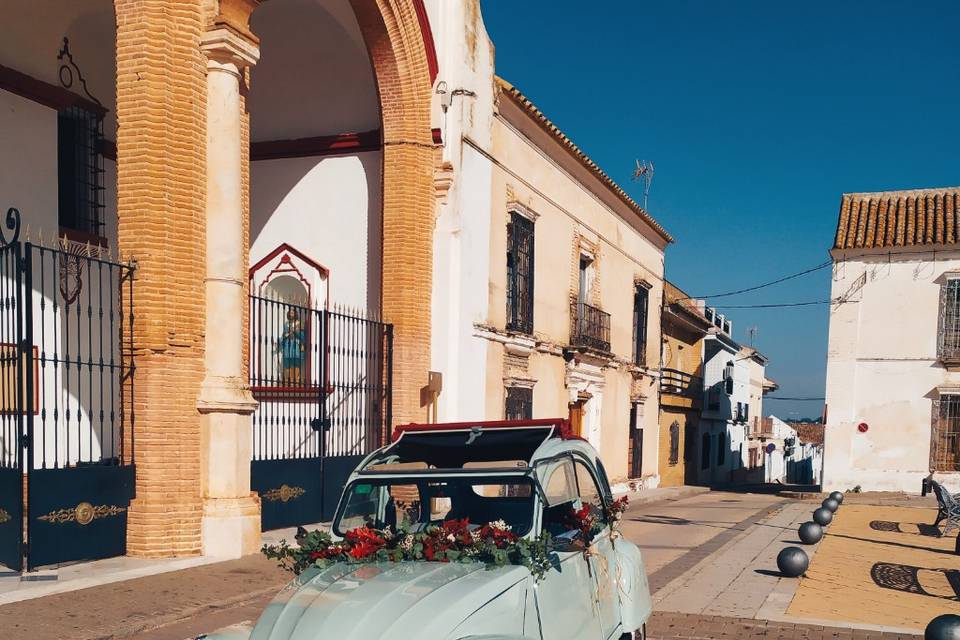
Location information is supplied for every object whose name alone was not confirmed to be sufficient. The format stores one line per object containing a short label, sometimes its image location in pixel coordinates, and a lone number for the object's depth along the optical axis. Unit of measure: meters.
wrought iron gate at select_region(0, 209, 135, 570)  8.20
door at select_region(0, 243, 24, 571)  8.18
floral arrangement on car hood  4.16
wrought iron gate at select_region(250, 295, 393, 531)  12.05
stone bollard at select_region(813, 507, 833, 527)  13.86
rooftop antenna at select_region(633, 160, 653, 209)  29.61
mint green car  3.69
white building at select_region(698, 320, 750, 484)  37.12
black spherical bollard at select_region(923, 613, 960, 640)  5.73
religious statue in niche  13.28
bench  13.52
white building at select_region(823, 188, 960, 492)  22.92
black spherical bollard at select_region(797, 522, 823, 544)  12.10
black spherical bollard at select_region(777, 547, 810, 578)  9.40
